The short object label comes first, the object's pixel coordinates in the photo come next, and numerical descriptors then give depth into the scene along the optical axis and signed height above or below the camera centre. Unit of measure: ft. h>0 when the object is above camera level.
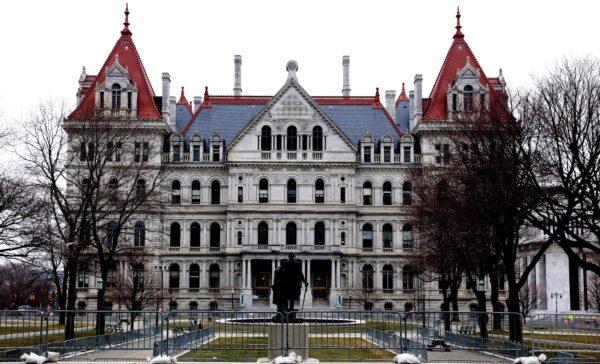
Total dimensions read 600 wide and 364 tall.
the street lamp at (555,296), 295.46 -8.49
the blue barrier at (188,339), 88.71 -7.72
